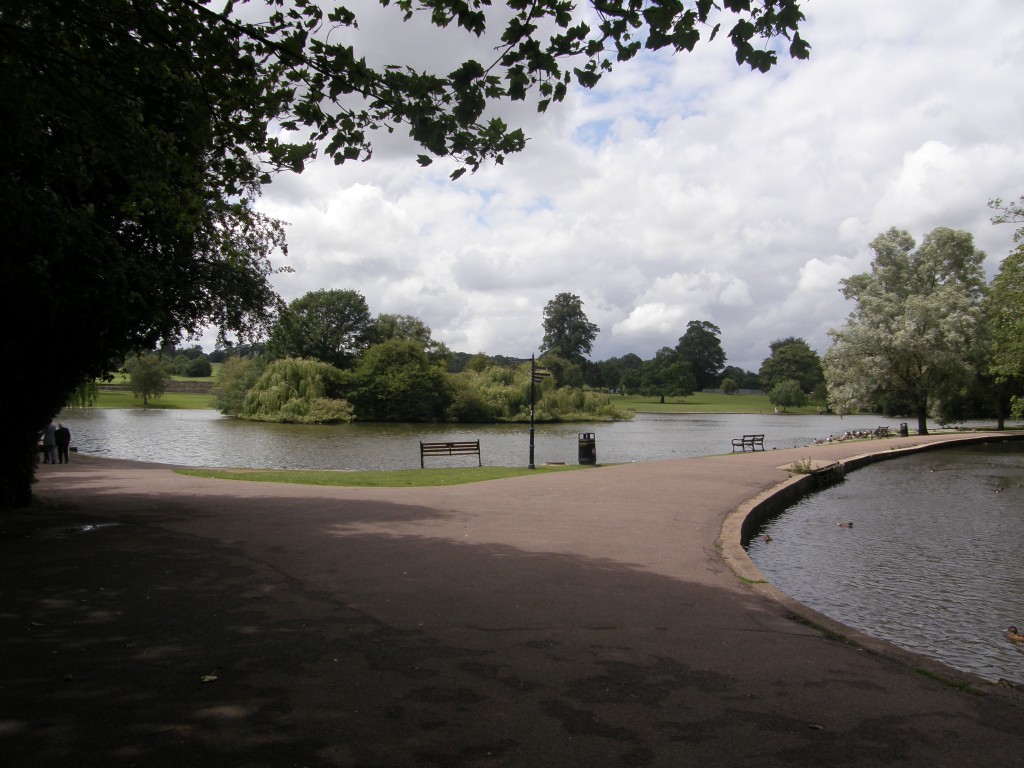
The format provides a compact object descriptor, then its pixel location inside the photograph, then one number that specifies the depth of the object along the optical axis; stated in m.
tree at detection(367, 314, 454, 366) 92.28
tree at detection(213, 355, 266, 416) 64.44
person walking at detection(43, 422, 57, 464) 21.25
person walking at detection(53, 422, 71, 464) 21.73
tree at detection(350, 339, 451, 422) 67.94
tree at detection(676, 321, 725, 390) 162.75
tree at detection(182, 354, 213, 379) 139.75
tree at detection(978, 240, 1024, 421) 32.19
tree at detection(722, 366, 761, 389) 187.69
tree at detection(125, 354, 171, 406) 83.71
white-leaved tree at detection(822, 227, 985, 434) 40.66
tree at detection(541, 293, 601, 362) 136.00
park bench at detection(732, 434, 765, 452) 33.53
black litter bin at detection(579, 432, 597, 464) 23.17
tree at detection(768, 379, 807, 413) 104.00
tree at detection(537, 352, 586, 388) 109.91
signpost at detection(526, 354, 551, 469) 24.54
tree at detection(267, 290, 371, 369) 82.19
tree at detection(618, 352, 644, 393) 151.12
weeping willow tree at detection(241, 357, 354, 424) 57.41
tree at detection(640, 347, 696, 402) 139.75
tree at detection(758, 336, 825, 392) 127.62
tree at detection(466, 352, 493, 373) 85.66
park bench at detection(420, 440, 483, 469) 25.95
